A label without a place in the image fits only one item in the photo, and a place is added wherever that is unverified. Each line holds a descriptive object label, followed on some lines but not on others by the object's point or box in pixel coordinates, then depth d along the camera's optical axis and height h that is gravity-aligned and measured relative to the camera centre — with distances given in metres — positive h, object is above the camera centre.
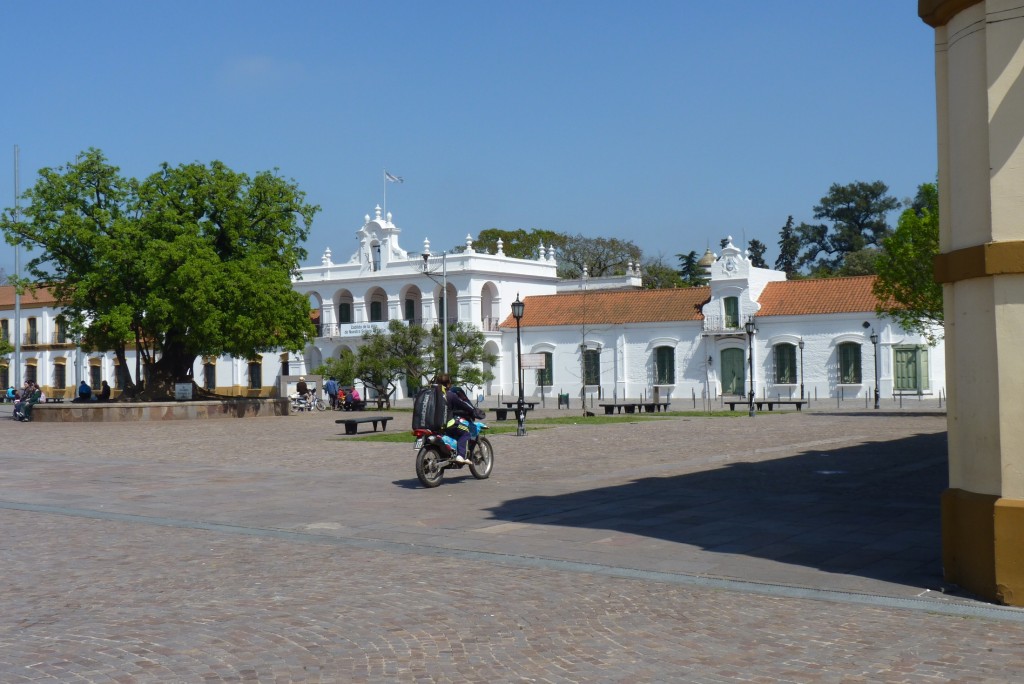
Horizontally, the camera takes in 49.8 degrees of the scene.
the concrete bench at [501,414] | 32.62 -1.15
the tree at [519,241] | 86.19 +10.60
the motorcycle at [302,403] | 44.84 -0.93
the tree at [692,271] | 89.38 +8.26
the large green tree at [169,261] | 36.44 +4.15
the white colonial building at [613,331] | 49.94 +2.14
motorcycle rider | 15.03 -0.58
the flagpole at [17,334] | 45.03 +2.31
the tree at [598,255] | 84.50 +9.13
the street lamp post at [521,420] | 24.88 -1.01
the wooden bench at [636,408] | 36.19 -1.22
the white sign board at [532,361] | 33.22 +0.42
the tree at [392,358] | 44.44 +0.81
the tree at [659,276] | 85.06 +7.60
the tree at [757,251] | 105.00 +11.39
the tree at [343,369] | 44.84 +0.43
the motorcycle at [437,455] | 14.60 -1.05
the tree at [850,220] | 99.44 +13.50
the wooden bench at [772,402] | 38.67 -1.17
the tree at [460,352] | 44.88 +1.00
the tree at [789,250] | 102.81 +11.10
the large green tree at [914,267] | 31.98 +2.93
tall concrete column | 7.22 +0.46
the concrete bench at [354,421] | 25.77 -1.01
